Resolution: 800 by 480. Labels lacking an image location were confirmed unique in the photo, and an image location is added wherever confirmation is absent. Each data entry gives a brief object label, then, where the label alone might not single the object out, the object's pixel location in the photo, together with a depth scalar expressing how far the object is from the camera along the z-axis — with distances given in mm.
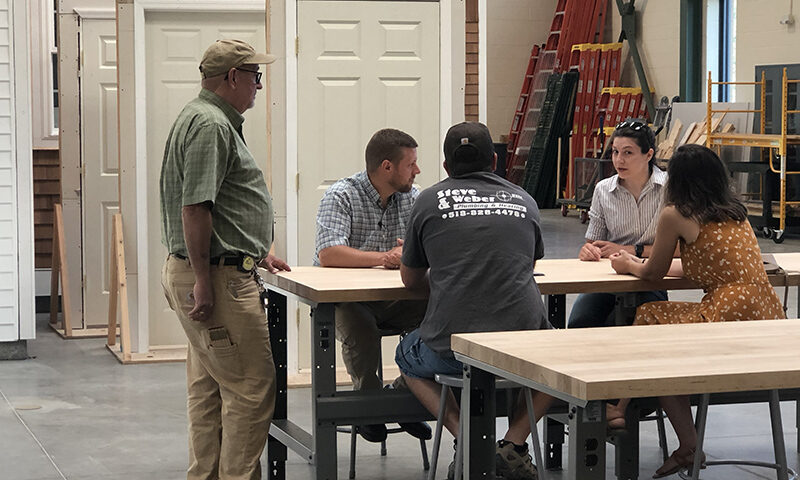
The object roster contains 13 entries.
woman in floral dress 4297
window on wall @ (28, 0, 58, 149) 9742
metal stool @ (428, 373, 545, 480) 3488
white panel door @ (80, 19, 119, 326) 8047
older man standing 3836
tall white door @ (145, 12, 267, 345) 7320
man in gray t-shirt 3850
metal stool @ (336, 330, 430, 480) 4816
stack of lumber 14305
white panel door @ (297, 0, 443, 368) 6492
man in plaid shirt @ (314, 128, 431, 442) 4707
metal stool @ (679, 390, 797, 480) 4012
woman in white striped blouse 5129
